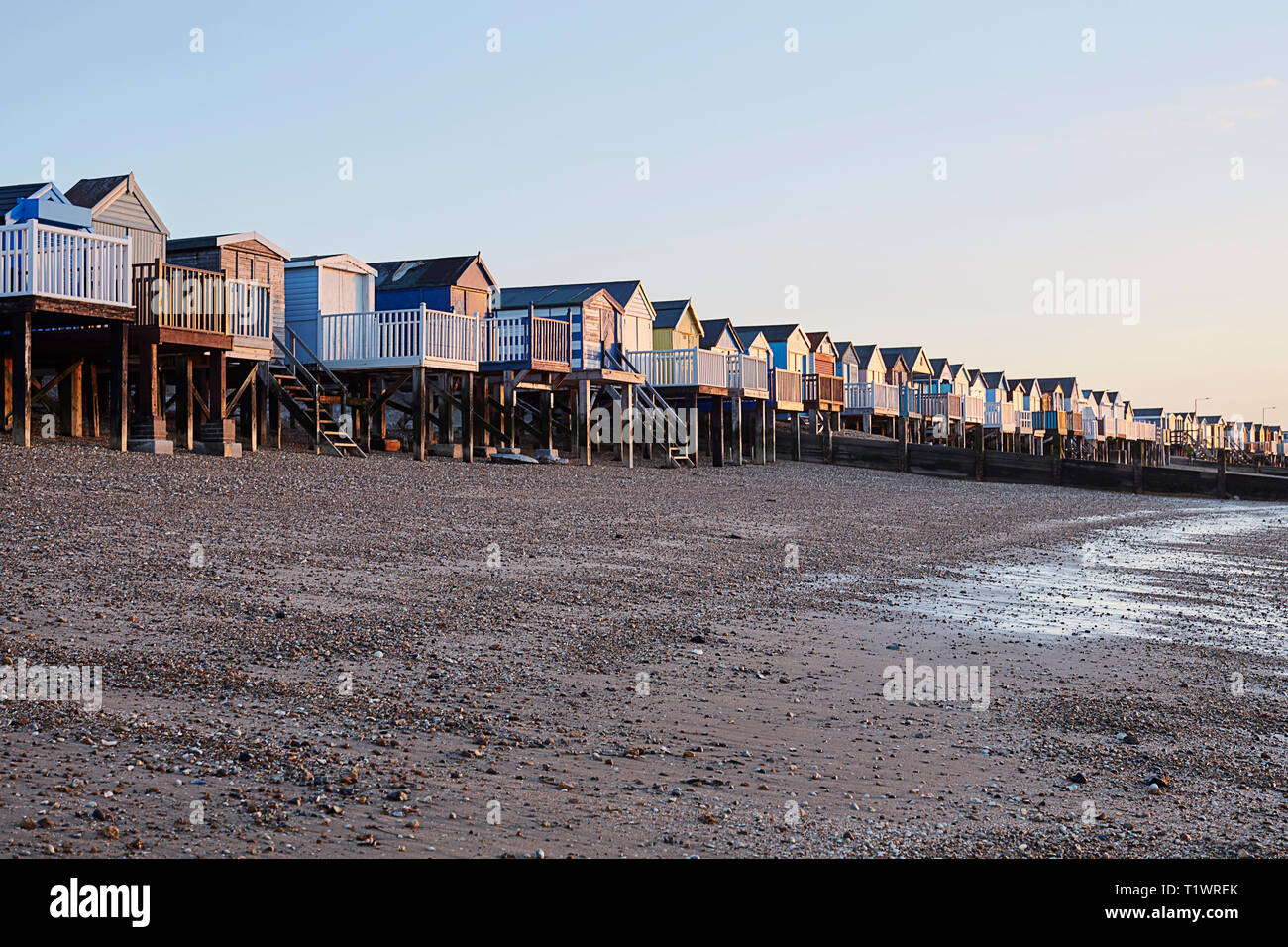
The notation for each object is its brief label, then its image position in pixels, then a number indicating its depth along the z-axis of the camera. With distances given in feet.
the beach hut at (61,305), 60.34
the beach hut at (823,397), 157.17
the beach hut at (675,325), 151.84
